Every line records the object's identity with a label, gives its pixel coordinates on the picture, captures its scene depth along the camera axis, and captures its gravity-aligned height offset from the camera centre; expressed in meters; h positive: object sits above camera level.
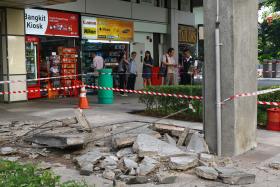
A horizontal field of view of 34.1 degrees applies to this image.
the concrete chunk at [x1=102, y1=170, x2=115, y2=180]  6.43 -1.39
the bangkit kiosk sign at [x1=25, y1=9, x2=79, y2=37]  16.58 +2.07
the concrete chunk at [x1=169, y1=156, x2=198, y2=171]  6.81 -1.30
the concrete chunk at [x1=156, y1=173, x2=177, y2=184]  6.29 -1.43
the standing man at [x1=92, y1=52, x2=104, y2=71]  18.59 +0.61
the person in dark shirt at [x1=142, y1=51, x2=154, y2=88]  19.56 +0.42
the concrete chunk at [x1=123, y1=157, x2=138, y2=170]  6.73 -1.30
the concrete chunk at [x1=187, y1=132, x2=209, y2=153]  7.83 -1.19
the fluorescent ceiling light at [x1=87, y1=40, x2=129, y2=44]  19.62 +1.61
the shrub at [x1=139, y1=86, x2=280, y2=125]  11.24 -0.67
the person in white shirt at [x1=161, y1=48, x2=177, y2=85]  18.48 +0.43
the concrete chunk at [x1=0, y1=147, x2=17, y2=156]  7.74 -1.26
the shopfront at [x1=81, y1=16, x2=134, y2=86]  19.17 +1.67
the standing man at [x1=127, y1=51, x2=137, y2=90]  18.84 +0.20
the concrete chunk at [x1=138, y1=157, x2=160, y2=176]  6.55 -1.31
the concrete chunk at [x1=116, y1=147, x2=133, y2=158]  7.38 -1.23
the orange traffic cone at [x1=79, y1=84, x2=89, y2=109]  13.95 -0.77
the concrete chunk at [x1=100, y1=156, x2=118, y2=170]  6.86 -1.31
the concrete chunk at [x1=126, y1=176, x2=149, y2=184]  6.22 -1.41
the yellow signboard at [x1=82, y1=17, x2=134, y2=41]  19.08 +2.13
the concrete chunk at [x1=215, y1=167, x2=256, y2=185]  6.26 -1.40
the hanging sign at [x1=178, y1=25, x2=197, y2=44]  26.03 +2.48
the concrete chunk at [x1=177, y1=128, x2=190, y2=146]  8.23 -1.10
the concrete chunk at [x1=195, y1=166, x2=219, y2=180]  6.42 -1.37
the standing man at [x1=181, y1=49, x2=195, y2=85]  19.30 +0.27
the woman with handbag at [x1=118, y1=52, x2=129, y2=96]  18.98 +0.24
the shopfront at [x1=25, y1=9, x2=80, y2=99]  16.72 +1.12
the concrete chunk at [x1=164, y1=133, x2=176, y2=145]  8.11 -1.13
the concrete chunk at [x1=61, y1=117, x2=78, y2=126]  9.52 -0.93
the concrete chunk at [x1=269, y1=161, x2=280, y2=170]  7.22 -1.43
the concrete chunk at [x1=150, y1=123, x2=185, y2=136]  8.52 -0.99
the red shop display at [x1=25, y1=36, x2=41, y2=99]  16.62 +0.57
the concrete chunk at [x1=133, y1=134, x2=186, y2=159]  7.15 -1.15
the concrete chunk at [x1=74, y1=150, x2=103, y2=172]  6.84 -1.29
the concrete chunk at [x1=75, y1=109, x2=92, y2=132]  9.23 -0.90
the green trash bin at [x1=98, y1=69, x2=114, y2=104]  14.92 -0.24
